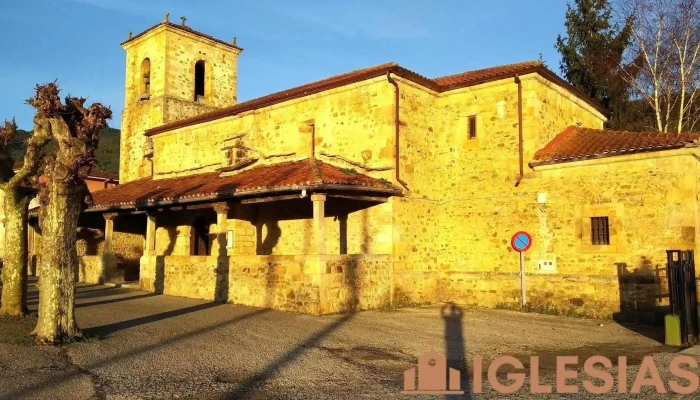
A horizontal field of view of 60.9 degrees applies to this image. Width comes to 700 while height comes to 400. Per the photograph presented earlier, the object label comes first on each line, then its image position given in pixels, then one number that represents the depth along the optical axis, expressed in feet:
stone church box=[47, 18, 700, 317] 41.93
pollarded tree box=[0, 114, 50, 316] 33.63
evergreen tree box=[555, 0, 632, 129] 72.90
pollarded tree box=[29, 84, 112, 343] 27.45
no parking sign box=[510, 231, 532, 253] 43.69
